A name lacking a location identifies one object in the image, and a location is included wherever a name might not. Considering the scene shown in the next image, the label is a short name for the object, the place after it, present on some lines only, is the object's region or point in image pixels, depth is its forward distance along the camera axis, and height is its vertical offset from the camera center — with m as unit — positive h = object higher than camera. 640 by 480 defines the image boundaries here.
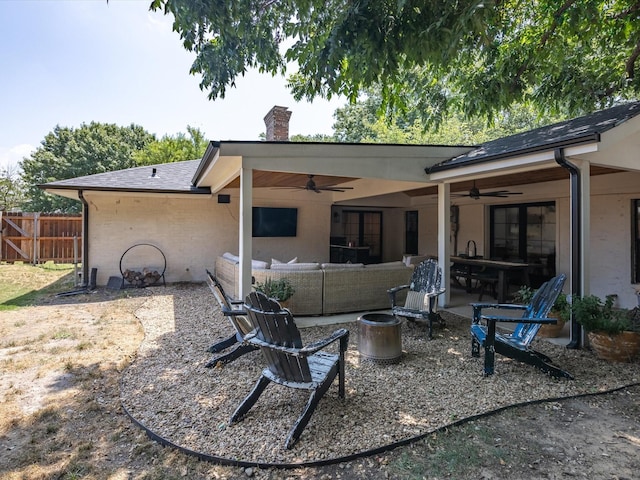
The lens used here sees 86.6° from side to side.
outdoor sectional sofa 5.62 -0.71
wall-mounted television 9.38 +0.55
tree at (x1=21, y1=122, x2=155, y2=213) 21.88 +5.24
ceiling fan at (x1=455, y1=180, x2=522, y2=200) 6.99 +1.08
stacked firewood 8.39 -0.92
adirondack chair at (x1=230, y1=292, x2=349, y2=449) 2.47 -0.88
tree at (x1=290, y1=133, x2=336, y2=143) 26.58 +8.67
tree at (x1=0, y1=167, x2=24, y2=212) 21.34 +3.21
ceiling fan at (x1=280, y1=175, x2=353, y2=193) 6.62 +1.13
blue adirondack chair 3.45 -1.01
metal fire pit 3.80 -1.12
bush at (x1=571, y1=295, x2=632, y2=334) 3.87 -0.85
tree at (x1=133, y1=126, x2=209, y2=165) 21.20 +5.71
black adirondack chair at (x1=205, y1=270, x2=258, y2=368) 3.70 -1.15
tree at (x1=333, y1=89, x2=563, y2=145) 21.18 +7.71
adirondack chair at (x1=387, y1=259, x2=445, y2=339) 4.68 -0.77
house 4.61 +0.98
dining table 6.23 -0.47
